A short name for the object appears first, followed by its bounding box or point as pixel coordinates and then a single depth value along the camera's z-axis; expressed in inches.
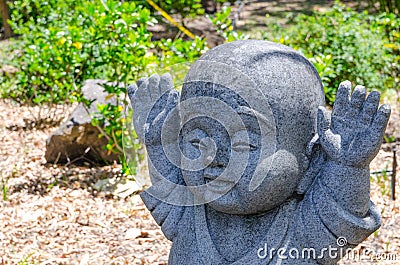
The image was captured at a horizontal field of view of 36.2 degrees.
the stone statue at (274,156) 89.1
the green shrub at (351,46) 240.8
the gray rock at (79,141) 207.2
